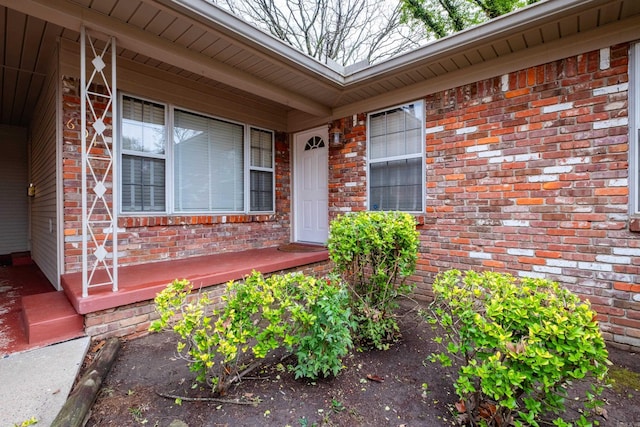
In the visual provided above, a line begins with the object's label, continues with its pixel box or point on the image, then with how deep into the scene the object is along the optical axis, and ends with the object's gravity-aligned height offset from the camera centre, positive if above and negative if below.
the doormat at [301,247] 4.87 -0.71
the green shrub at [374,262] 2.48 -0.48
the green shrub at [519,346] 1.31 -0.64
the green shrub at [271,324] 1.73 -0.72
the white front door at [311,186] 5.24 +0.36
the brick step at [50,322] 2.36 -0.94
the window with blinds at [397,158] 3.95 +0.66
